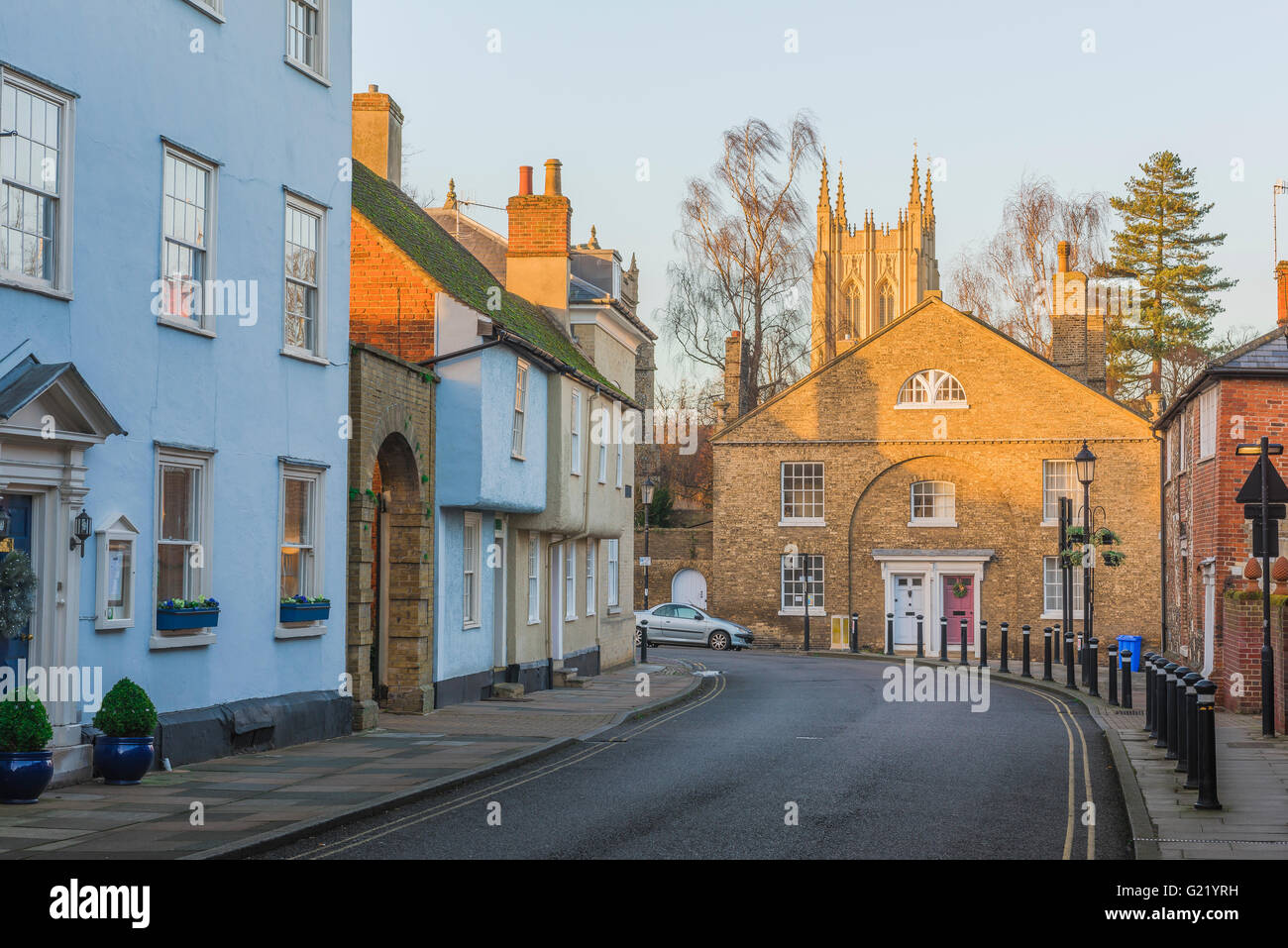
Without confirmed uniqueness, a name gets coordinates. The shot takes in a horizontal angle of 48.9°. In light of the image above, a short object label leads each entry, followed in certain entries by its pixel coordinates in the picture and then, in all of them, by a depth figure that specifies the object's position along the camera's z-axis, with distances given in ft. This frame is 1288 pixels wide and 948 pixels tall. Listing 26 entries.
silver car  144.87
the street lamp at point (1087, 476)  90.07
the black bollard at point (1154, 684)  56.28
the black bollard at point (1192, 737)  42.55
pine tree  208.03
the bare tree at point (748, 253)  168.35
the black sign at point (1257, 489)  52.80
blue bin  122.84
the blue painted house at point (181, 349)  40.16
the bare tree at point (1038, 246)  189.47
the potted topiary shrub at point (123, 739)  40.50
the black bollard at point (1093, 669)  81.87
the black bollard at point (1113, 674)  75.92
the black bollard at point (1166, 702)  50.39
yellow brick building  143.95
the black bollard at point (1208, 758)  38.22
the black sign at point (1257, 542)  52.81
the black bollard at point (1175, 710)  47.96
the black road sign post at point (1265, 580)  52.34
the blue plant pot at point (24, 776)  35.76
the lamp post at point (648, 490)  126.79
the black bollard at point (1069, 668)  88.84
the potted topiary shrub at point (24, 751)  35.70
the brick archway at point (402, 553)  64.75
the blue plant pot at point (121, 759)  40.52
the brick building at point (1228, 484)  71.26
